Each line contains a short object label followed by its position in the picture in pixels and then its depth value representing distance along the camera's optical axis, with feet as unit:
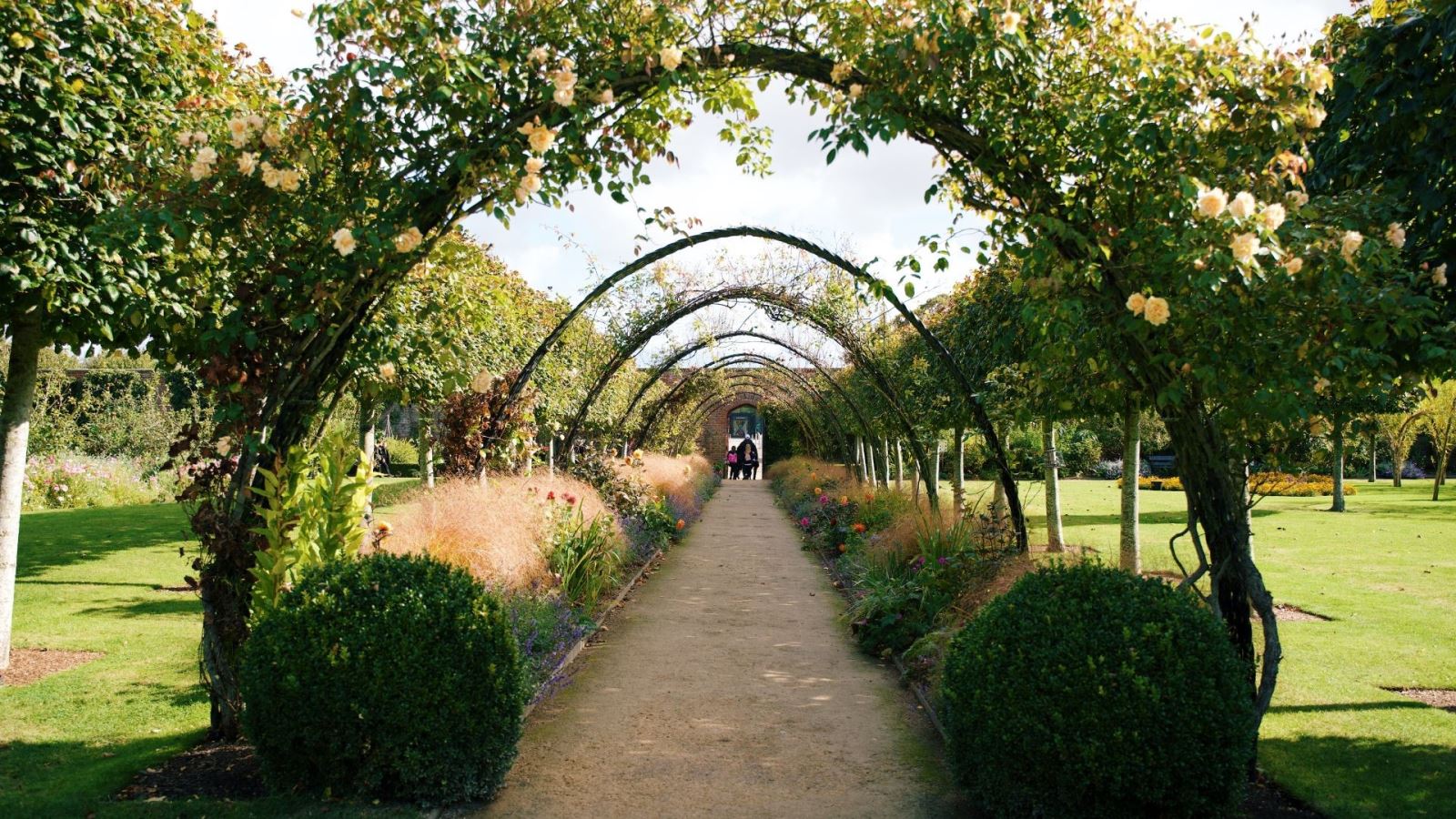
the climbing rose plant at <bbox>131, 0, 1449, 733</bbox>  11.65
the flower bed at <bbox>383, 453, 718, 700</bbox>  17.37
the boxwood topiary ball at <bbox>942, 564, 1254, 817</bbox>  9.60
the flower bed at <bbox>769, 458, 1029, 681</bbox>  18.56
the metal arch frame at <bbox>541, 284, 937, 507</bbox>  30.76
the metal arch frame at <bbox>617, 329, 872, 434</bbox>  40.45
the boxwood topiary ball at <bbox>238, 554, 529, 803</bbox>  10.58
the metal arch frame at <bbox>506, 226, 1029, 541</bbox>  21.17
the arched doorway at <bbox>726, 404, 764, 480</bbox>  125.59
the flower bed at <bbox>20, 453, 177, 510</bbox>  50.57
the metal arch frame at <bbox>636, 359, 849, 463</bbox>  57.16
